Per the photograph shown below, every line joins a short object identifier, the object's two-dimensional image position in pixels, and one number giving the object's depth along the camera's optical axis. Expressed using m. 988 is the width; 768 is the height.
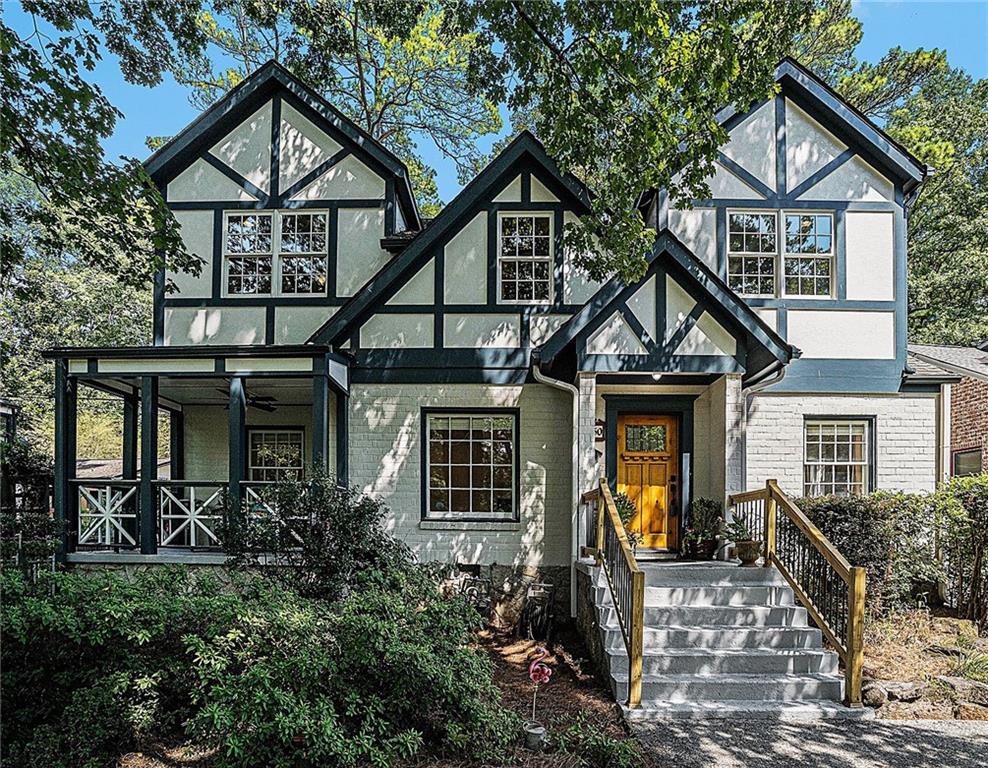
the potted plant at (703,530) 8.88
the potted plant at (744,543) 8.16
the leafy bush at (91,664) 4.92
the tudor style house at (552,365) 9.51
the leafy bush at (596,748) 4.96
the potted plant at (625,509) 8.95
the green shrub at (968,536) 8.46
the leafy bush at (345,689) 4.60
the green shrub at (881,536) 8.10
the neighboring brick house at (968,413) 14.40
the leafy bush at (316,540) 7.02
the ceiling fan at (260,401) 10.97
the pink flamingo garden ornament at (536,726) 5.21
